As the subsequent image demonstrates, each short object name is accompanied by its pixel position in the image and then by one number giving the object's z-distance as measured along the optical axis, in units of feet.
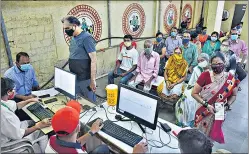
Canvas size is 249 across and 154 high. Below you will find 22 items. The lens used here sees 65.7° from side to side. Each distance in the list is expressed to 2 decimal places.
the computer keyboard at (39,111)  6.80
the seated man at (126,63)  12.50
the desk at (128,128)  5.24
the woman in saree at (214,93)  6.93
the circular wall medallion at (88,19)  12.81
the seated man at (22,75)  8.39
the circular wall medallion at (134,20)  16.29
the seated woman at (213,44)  15.04
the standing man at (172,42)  15.62
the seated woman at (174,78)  10.62
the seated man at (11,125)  5.35
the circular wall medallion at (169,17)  20.13
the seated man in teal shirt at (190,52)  13.10
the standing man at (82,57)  8.13
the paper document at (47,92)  8.34
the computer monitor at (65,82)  7.16
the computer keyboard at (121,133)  5.42
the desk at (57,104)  6.92
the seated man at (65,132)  4.37
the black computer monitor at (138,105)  5.51
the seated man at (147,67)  11.30
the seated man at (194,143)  3.99
